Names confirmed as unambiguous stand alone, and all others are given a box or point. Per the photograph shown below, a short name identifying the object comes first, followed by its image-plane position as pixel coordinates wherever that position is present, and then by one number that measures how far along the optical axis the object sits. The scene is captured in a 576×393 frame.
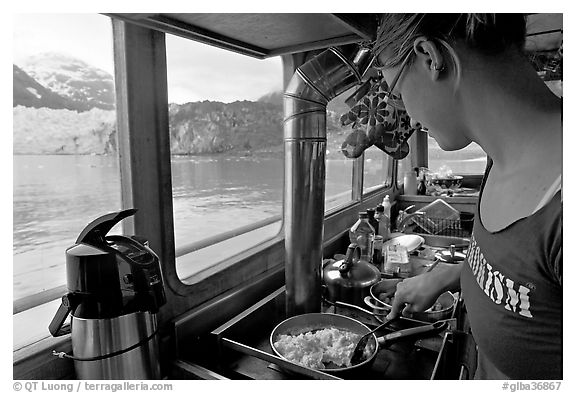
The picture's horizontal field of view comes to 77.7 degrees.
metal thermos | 0.67
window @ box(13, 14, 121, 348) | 0.79
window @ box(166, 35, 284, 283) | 1.07
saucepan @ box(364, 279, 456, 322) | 1.19
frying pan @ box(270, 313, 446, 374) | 1.03
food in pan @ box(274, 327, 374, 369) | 0.95
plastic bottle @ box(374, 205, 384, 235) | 2.18
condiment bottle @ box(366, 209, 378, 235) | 1.98
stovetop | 0.89
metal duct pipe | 1.09
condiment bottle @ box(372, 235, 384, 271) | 1.87
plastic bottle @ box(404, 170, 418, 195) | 3.71
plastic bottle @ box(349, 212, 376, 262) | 1.84
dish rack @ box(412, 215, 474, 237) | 2.61
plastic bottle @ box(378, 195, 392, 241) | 2.23
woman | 0.54
